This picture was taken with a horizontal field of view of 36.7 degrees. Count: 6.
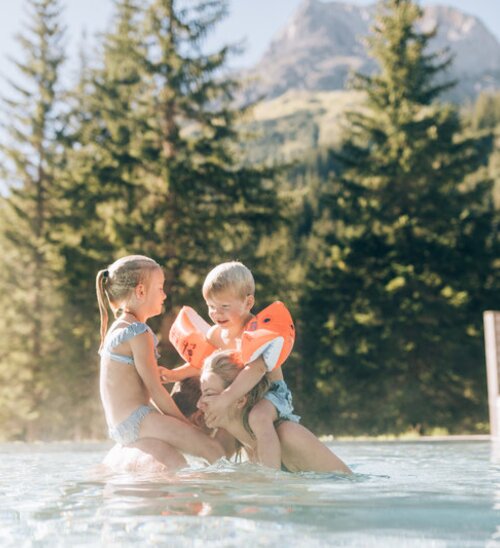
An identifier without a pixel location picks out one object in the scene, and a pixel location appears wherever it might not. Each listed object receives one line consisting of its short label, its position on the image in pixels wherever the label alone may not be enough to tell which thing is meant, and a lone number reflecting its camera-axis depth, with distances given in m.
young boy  3.74
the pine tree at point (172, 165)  16.98
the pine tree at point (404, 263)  18.95
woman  3.83
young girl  3.92
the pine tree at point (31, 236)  19.84
